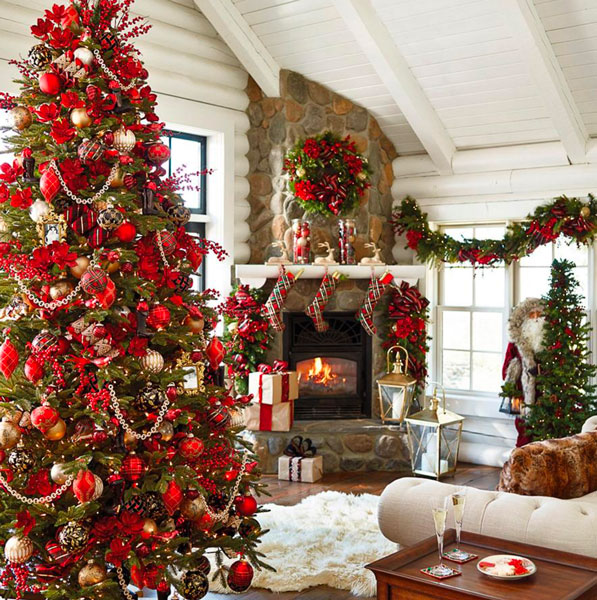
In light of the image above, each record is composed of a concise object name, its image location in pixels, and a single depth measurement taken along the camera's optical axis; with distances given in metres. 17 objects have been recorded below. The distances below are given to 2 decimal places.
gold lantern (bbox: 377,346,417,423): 6.50
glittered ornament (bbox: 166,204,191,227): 3.62
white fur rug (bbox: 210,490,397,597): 4.16
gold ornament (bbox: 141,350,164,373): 3.37
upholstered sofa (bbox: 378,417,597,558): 3.18
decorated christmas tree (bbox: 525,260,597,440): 6.10
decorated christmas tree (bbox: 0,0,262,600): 3.24
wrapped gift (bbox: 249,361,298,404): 6.31
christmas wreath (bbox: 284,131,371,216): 6.54
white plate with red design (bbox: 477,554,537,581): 2.82
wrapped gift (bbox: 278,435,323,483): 6.24
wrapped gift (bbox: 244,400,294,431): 6.44
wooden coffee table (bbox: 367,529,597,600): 2.72
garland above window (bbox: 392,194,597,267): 6.20
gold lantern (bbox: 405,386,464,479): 6.06
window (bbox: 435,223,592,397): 6.78
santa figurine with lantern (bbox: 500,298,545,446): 6.34
